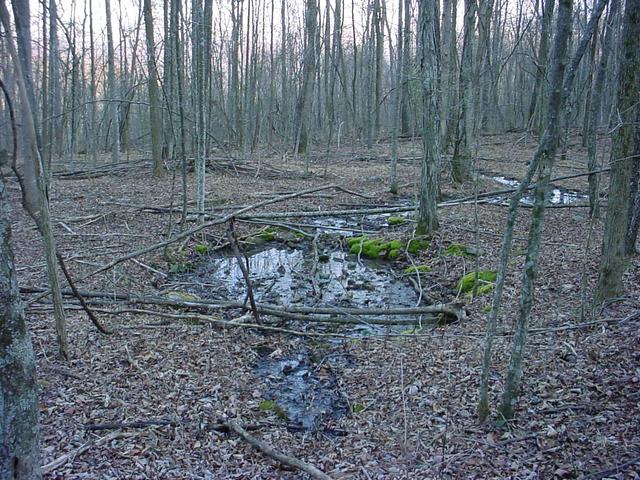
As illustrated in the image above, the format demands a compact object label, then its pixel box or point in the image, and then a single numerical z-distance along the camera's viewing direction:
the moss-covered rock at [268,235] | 12.66
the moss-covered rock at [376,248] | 11.03
